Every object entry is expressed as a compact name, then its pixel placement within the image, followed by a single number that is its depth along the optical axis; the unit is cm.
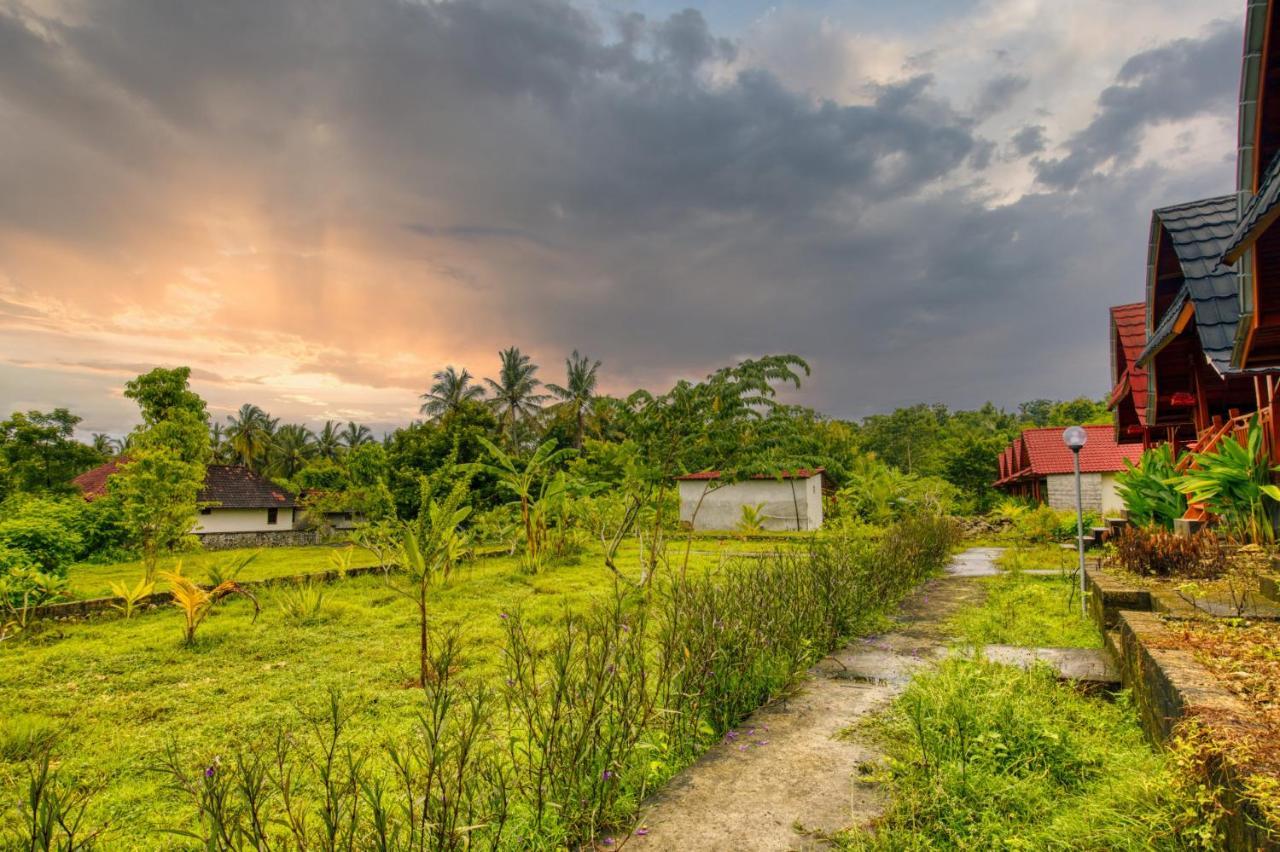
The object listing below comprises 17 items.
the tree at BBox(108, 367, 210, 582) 1817
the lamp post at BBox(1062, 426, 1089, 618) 689
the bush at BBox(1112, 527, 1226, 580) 527
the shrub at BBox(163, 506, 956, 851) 209
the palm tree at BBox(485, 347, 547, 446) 4438
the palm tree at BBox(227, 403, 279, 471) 5219
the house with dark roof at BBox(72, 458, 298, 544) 3350
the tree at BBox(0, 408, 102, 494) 2334
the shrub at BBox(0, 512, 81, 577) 991
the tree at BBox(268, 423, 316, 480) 5341
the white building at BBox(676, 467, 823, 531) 2639
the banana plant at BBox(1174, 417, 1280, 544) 584
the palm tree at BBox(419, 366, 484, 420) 4288
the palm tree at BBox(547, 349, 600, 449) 4450
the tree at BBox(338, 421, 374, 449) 6012
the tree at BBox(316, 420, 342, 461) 5772
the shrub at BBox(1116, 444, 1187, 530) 797
